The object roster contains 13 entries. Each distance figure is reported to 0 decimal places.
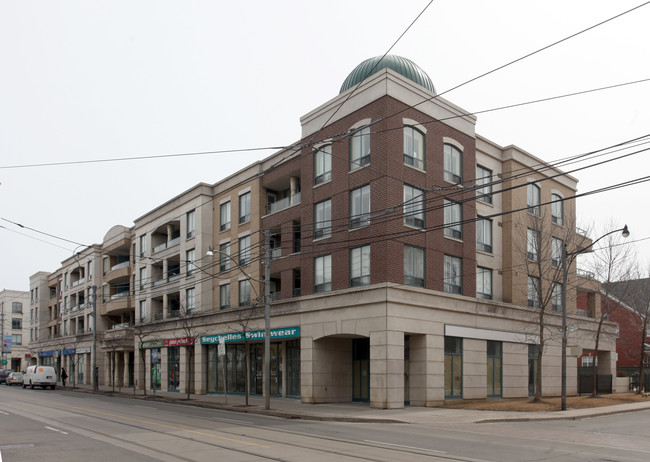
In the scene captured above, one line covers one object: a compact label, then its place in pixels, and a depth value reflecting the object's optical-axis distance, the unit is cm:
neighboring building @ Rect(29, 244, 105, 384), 6419
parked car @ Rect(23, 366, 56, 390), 5362
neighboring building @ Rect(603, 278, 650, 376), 4141
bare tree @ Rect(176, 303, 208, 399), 4009
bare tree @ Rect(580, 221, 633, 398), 3653
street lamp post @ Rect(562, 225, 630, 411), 2584
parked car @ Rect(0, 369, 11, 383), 6994
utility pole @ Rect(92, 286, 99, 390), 4919
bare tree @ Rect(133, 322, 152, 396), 4632
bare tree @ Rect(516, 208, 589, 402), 3350
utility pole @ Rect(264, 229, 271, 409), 2669
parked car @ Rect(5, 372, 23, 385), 6291
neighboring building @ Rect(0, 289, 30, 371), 10788
